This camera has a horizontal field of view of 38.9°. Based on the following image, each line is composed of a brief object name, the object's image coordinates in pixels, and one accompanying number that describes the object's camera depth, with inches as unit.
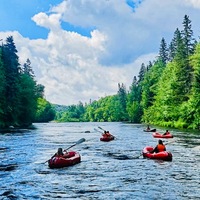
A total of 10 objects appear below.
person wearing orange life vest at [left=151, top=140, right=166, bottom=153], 829.4
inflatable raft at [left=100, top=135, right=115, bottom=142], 1320.0
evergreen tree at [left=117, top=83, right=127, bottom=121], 5094.9
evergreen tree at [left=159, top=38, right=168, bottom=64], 3551.3
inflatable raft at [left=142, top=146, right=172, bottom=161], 781.4
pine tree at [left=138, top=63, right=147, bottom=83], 4172.6
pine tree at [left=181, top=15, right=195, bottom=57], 2346.2
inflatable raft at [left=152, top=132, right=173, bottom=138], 1372.9
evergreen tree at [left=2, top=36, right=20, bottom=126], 2011.0
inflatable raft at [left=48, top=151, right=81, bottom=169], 697.6
